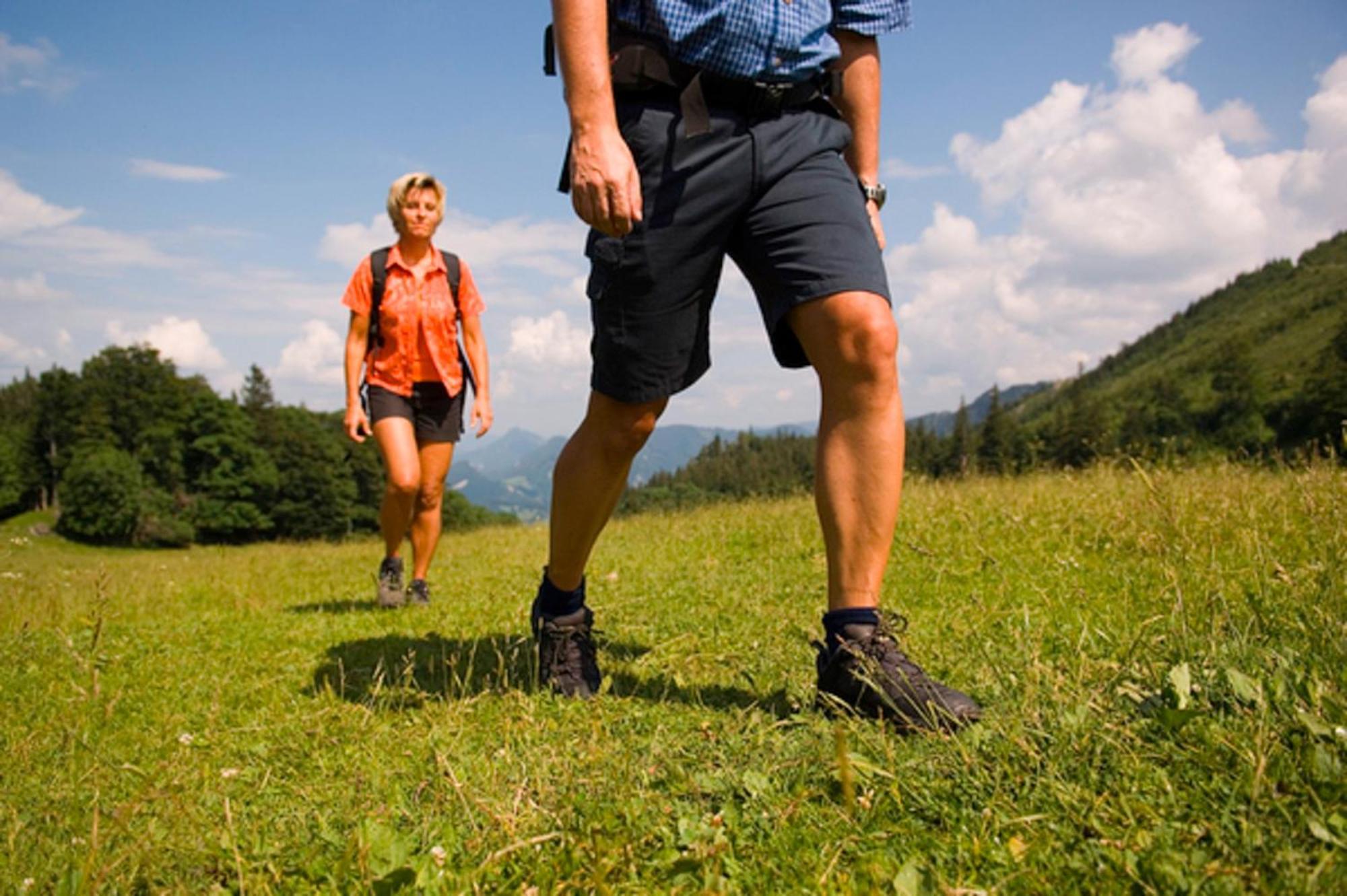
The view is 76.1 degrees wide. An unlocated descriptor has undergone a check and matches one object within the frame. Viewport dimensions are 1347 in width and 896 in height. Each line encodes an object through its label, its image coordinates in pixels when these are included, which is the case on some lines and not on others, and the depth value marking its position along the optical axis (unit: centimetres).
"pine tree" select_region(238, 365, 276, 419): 7456
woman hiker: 577
